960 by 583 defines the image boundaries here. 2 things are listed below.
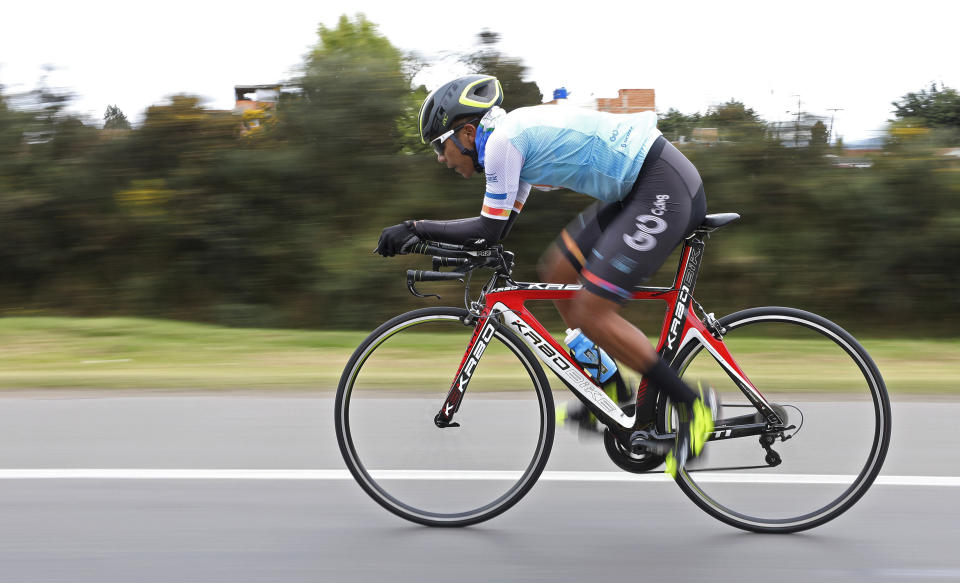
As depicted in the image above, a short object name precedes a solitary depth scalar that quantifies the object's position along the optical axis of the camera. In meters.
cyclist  3.32
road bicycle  3.53
